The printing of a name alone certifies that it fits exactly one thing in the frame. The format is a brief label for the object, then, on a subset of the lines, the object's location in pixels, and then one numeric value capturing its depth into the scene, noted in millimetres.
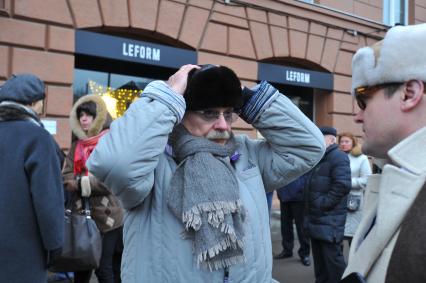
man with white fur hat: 962
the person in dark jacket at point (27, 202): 2535
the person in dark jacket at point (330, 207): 4703
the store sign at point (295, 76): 9328
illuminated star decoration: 7867
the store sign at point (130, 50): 7054
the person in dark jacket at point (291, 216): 6508
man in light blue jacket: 1756
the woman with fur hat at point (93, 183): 3889
